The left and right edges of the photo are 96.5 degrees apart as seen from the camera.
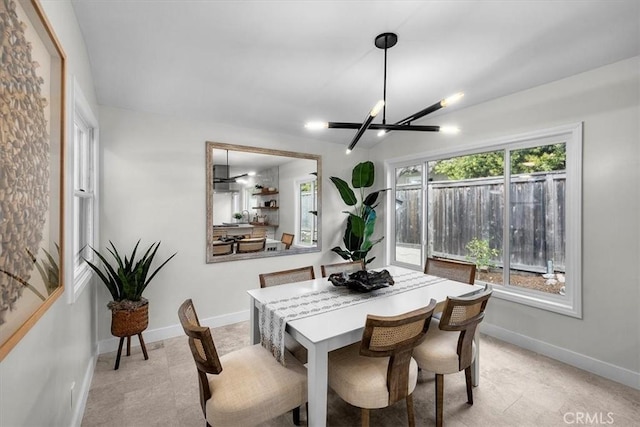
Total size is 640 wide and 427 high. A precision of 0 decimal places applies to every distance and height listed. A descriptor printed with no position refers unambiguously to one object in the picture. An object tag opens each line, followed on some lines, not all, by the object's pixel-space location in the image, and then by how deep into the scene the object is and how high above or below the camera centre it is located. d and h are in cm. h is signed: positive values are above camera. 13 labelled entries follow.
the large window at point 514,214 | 263 -1
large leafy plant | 403 -7
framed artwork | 85 +17
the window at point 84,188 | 205 +20
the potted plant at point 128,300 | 244 -77
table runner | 167 -61
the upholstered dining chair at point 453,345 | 170 -89
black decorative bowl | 213 -52
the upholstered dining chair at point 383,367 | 141 -88
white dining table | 145 -63
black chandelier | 181 +62
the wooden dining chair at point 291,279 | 199 -57
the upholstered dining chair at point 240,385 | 132 -89
